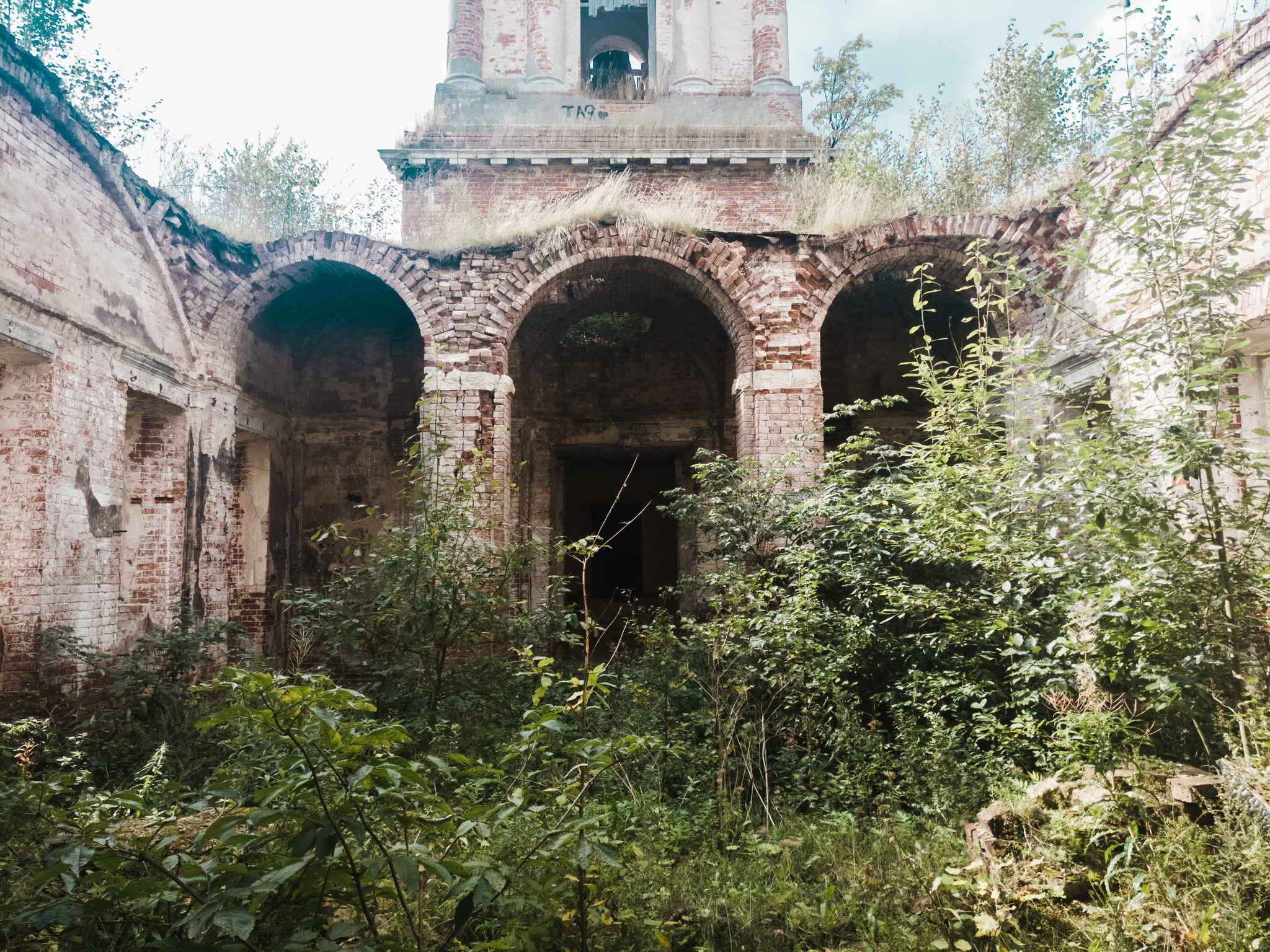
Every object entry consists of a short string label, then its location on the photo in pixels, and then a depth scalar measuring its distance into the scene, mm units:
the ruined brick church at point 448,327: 6246
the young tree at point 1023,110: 14391
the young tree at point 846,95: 19859
